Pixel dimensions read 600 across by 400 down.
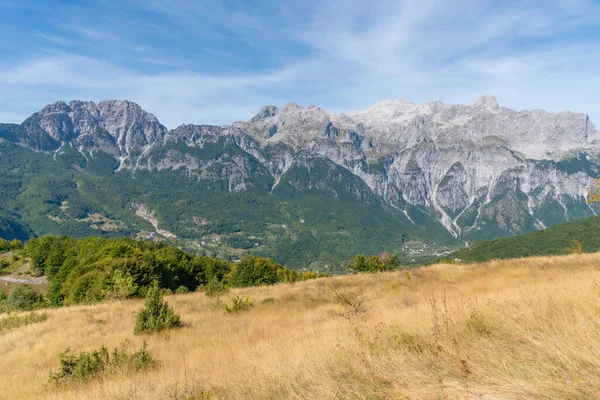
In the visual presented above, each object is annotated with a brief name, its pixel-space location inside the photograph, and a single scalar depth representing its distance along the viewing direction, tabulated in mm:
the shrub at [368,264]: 54094
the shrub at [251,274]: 58397
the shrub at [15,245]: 101762
